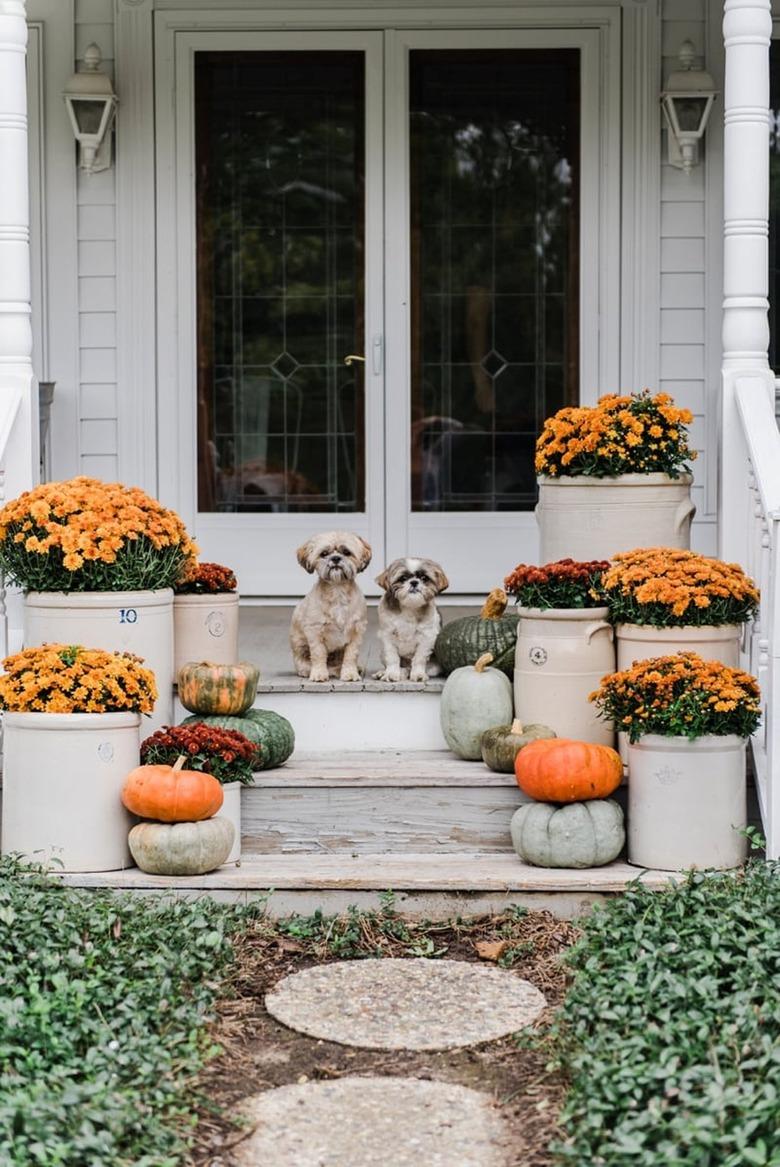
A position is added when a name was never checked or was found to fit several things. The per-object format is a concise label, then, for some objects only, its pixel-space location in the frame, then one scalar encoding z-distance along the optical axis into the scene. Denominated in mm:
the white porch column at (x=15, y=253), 5281
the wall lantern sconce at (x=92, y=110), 7062
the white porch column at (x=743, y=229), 5285
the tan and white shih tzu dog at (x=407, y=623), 5270
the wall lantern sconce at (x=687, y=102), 7027
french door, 7238
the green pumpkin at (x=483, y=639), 5316
